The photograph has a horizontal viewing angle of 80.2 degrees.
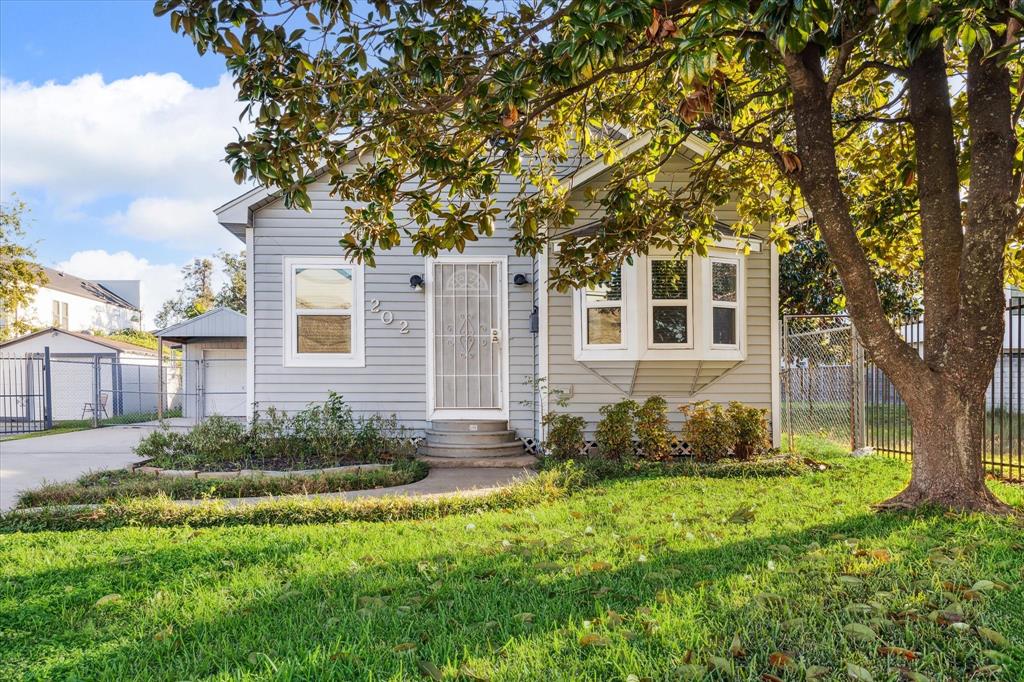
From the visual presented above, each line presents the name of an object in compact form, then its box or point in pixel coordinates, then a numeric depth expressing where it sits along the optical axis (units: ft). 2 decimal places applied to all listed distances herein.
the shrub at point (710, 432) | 24.90
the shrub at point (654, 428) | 24.63
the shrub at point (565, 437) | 25.05
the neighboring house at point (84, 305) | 88.22
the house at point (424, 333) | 27.68
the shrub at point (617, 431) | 24.67
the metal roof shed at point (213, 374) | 58.70
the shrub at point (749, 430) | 25.36
